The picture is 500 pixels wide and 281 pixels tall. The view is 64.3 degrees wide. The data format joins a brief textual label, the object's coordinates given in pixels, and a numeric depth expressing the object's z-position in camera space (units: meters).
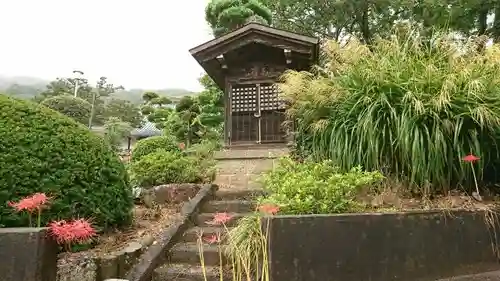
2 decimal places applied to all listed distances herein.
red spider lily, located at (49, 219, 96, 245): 2.64
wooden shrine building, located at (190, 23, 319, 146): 9.30
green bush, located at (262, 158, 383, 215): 3.55
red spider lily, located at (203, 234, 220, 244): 4.21
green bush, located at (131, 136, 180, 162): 8.30
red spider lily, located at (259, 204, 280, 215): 2.85
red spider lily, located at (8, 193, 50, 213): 2.76
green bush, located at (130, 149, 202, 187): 5.99
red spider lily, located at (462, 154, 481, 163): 3.74
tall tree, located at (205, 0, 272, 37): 11.90
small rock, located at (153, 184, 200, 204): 5.66
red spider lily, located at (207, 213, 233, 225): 2.74
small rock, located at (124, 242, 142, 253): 3.61
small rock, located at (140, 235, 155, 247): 3.95
